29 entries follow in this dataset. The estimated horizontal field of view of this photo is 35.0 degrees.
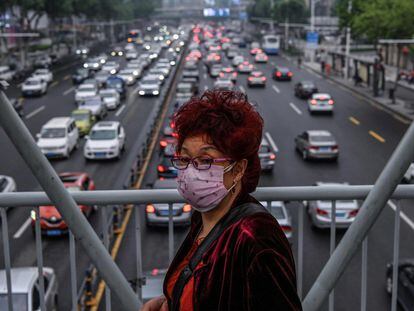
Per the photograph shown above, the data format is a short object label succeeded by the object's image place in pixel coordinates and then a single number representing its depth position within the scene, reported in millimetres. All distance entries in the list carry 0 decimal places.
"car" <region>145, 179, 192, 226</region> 18859
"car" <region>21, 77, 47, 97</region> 53438
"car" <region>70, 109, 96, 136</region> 38438
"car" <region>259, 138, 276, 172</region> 27742
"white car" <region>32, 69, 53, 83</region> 62125
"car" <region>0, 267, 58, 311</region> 4652
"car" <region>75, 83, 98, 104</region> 49531
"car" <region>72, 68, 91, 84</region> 62281
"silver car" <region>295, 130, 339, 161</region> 30469
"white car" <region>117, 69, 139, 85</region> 64188
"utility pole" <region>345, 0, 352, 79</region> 62575
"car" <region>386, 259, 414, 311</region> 11100
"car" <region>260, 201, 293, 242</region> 17708
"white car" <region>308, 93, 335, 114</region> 43812
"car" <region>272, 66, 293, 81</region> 64188
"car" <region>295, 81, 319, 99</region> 51375
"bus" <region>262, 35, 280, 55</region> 97875
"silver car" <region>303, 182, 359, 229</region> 18798
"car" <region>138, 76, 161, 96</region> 53781
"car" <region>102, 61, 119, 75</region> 71312
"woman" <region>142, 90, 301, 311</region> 2553
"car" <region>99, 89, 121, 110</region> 47916
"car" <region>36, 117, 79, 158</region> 31750
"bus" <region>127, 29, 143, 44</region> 133788
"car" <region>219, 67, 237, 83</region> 62553
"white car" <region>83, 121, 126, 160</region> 31250
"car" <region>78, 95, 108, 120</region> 42688
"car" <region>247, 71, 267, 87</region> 58812
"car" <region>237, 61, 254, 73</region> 71500
